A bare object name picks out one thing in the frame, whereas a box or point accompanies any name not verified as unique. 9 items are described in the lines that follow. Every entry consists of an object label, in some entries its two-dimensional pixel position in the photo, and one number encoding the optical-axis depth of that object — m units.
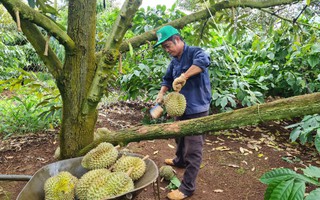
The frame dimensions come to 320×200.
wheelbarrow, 1.41
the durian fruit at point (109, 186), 1.42
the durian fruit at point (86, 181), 1.52
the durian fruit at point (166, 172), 2.64
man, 2.36
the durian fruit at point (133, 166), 1.62
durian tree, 1.87
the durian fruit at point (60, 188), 1.49
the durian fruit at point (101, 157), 1.67
